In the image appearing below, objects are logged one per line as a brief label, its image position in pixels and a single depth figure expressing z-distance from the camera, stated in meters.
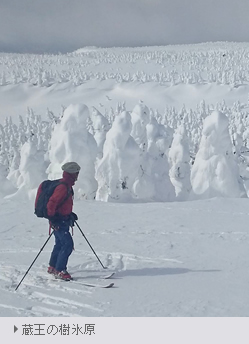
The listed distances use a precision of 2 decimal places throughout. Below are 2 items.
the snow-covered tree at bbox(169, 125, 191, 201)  24.30
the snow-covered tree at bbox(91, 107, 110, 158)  26.71
